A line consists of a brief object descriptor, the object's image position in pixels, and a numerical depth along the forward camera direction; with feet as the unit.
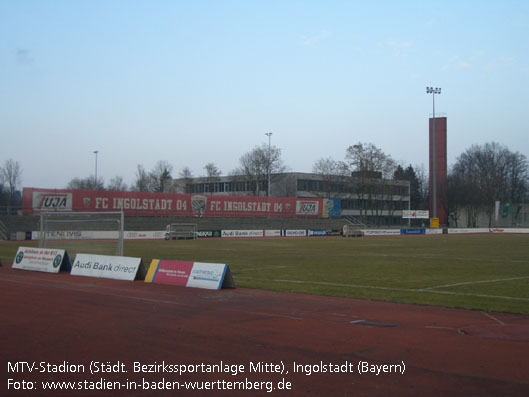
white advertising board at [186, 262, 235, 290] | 62.13
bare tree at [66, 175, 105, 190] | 432.87
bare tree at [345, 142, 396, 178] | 335.88
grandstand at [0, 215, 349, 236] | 197.88
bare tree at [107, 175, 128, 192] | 433.48
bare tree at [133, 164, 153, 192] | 397.37
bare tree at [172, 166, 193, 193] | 401.16
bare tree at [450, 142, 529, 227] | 366.22
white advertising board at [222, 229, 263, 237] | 238.89
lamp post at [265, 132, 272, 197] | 340.80
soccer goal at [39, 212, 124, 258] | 87.35
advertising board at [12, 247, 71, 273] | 83.05
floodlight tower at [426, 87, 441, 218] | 300.40
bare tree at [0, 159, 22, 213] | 309.01
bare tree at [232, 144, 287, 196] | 341.00
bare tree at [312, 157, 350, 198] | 344.49
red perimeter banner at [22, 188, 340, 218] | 215.92
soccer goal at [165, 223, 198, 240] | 207.21
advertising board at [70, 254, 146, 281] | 71.82
